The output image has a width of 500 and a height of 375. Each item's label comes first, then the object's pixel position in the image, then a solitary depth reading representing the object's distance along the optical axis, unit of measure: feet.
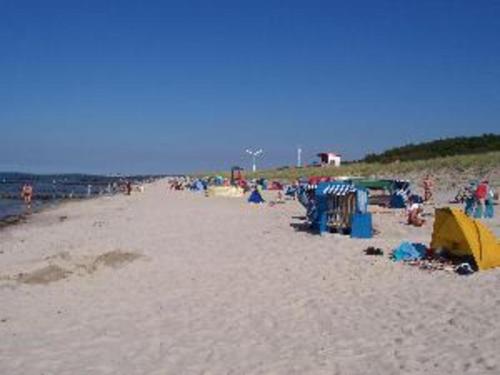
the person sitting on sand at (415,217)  62.08
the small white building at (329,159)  279.49
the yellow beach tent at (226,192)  137.08
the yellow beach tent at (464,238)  36.32
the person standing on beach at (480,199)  70.28
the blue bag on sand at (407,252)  40.96
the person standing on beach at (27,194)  132.25
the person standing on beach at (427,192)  97.91
